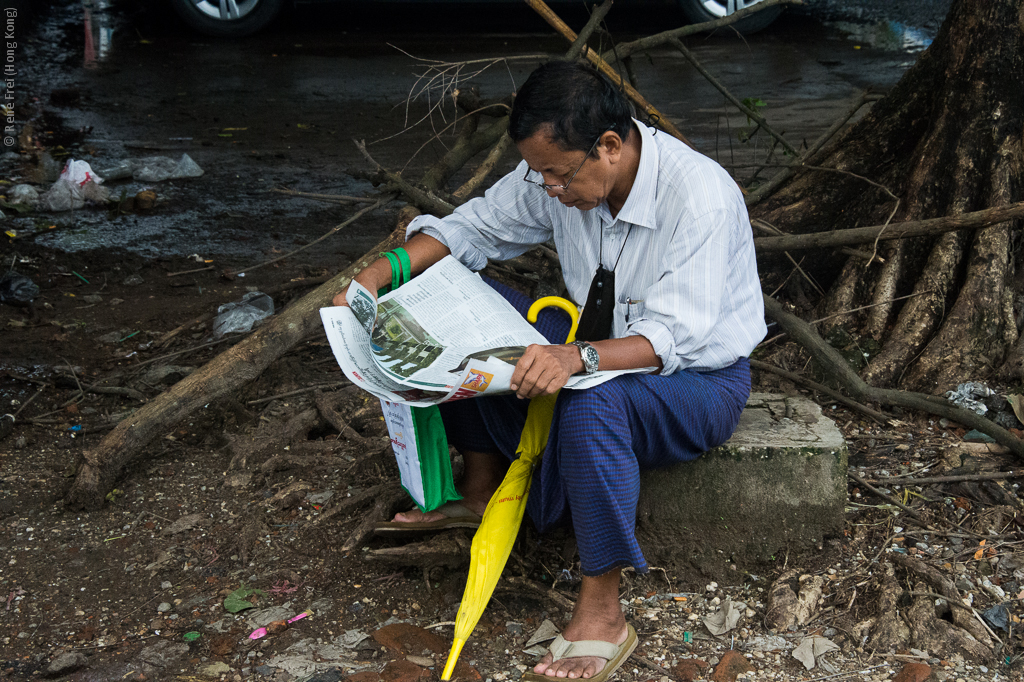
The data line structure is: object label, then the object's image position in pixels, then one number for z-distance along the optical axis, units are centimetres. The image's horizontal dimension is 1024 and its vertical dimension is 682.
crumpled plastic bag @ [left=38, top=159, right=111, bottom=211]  507
